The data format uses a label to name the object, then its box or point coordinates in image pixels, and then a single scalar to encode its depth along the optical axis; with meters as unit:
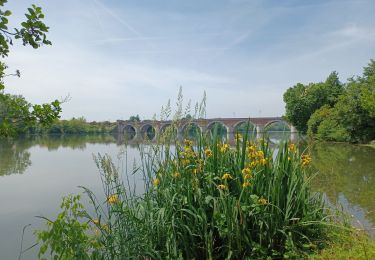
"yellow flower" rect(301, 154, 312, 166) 3.85
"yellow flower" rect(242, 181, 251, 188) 3.13
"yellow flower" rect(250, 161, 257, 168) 3.34
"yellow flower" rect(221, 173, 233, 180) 3.16
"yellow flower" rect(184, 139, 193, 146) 3.68
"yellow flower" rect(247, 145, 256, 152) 3.39
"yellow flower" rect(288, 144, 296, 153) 3.92
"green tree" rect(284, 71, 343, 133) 44.94
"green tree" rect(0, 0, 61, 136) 2.17
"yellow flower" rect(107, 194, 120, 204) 3.09
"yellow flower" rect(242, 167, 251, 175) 3.18
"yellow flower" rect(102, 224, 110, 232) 3.12
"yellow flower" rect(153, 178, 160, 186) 3.28
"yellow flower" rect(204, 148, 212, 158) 3.52
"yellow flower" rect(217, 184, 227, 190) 3.10
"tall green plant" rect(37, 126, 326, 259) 3.01
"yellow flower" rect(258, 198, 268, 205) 3.11
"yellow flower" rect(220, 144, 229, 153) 3.80
